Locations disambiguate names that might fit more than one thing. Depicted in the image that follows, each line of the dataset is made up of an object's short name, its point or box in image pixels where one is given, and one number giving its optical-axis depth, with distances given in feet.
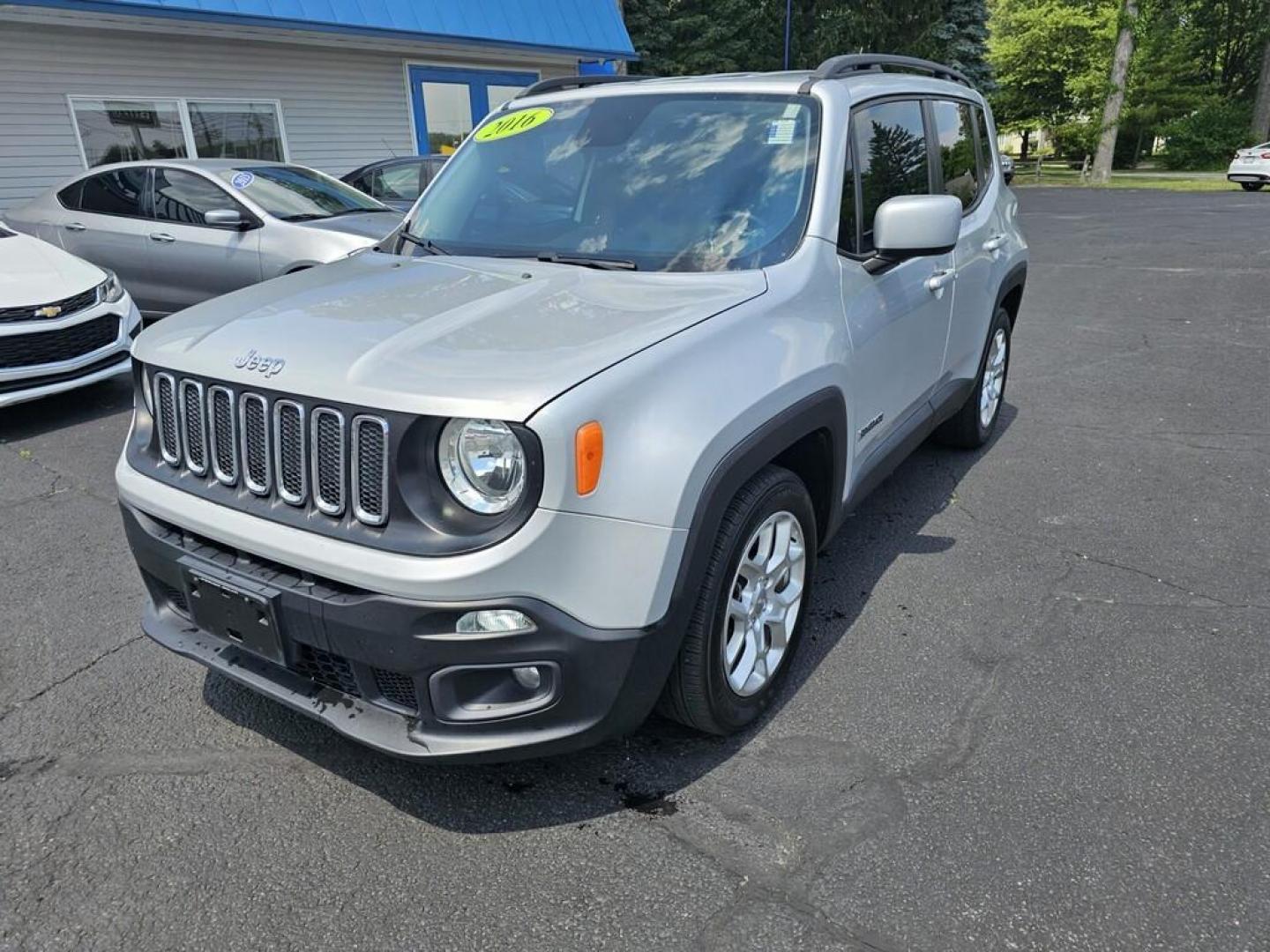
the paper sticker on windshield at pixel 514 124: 11.91
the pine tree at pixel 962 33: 89.10
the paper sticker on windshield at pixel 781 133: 9.95
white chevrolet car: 18.63
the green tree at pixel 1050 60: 122.93
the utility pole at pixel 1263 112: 116.61
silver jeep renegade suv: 6.58
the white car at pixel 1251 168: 82.17
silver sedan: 23.34
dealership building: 32.04
